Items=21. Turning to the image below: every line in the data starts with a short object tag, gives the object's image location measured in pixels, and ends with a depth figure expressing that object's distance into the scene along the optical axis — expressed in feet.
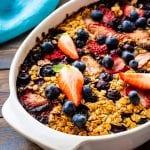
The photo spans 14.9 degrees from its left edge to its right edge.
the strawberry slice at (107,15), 2.31
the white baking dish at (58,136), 1.75
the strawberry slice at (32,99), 1.99
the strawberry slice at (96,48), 2.16
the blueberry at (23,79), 2.07
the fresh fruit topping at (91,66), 2.08
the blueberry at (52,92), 1.99
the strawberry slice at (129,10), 2.29
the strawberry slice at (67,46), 2.15
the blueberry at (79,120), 1.87
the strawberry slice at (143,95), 1.92
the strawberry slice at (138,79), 1.94
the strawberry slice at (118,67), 2.07
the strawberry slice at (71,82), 1.94
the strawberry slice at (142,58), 2.07
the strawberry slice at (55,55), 2.16
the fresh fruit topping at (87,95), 1.97
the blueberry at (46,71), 2.10
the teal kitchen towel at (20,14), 2.55
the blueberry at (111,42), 2.15
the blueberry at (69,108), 1.90
